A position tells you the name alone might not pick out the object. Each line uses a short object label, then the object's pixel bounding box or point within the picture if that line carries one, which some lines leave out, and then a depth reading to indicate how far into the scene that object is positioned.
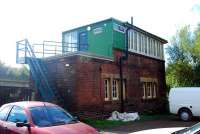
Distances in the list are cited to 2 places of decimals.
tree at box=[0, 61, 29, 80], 28.98
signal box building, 10.51
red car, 4.45
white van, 11.67
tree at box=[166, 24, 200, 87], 16.34
